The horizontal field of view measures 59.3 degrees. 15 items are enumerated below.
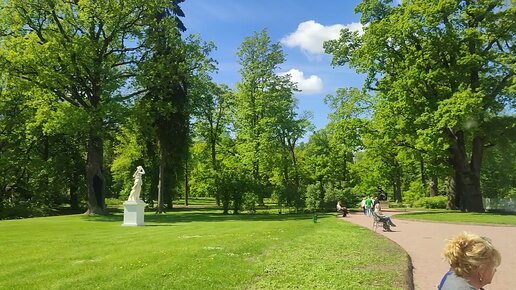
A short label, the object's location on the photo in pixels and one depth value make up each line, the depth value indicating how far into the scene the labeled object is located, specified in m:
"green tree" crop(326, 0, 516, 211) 32.19
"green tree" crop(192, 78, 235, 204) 53.06
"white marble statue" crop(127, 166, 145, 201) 24.67
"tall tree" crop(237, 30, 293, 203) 46.84
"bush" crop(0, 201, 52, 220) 34.91
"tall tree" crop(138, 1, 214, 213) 33.97
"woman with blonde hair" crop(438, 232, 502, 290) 3.11
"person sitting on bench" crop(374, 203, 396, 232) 21.25
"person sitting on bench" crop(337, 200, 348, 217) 33.94
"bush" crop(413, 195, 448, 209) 46.84
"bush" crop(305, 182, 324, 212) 42.34
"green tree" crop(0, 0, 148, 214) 29.89
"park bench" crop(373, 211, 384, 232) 21.41
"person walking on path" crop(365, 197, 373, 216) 31.16
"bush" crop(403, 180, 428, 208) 54.72
